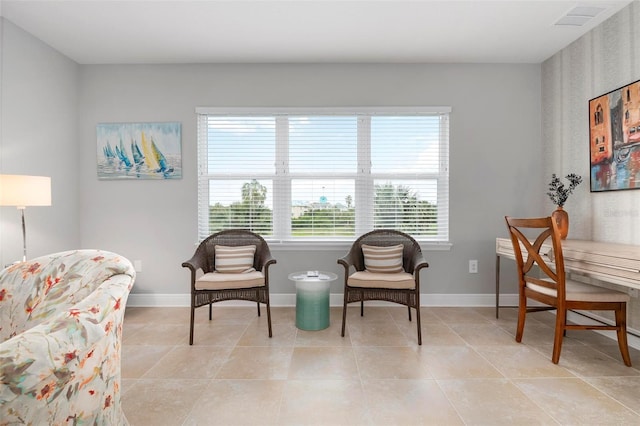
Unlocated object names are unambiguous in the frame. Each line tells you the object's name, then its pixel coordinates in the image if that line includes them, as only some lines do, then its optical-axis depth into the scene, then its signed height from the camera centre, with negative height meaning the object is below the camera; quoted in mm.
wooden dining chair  1977 -565
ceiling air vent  2383 +1518
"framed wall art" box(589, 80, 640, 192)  2287 +531
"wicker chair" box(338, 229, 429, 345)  2410 -605
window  3262 +391
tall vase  2578 -108
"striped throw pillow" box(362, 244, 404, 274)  2792 -450
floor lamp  2059 +149
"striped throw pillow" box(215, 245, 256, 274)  2746 -435
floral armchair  704 -344
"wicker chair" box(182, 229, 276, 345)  2404 -593
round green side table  2584 -766
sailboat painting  3229 +648
